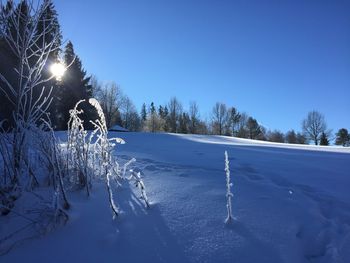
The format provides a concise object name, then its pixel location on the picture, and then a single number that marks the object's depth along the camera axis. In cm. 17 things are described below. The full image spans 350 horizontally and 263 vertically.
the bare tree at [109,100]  3984
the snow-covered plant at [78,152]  272
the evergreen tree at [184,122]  4412
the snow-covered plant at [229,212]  208
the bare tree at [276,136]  4678
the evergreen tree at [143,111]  7159
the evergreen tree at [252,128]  4581
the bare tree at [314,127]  3938
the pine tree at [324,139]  3869
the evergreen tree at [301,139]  4078
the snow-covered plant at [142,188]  232
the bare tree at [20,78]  263
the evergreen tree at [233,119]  4419
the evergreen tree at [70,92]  2202
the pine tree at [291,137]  4535
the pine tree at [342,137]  3931
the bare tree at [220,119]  4359
